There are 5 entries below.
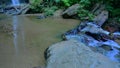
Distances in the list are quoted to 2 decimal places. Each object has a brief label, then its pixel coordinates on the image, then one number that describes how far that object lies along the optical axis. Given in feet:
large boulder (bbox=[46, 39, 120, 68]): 6.06
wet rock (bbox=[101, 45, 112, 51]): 8.32
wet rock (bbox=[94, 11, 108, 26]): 11.11
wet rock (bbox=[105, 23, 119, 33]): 10.72
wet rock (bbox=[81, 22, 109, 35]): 9.72
